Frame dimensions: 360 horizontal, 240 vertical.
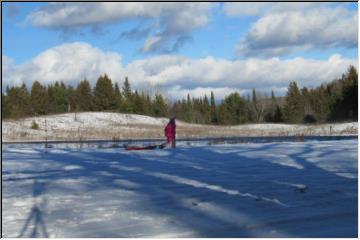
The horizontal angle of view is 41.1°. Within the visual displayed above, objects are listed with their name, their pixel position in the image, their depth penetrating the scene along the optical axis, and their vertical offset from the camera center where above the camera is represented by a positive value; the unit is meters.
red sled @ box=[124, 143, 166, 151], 19.15 -1.07
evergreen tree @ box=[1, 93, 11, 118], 64.65 +1.93
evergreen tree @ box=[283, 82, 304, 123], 66.81 +1.96
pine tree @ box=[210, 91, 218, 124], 85.16 +1.86
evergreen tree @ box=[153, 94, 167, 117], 84.44 +2.36
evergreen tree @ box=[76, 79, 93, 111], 77.38 +3.98
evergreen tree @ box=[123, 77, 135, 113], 76.44 +3.70
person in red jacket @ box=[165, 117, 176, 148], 20.77 -0.51
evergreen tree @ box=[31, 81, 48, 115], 74.62 +3.54
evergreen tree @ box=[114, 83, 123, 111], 75.22 +3.69
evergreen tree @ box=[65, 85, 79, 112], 81.06 +3.72
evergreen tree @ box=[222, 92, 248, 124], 80.44 +2.39
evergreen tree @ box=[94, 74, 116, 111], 73.06 +4.09
